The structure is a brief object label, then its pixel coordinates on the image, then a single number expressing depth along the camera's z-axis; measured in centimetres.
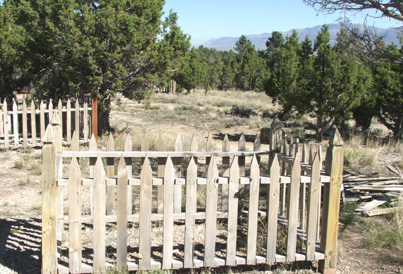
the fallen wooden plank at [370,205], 562
